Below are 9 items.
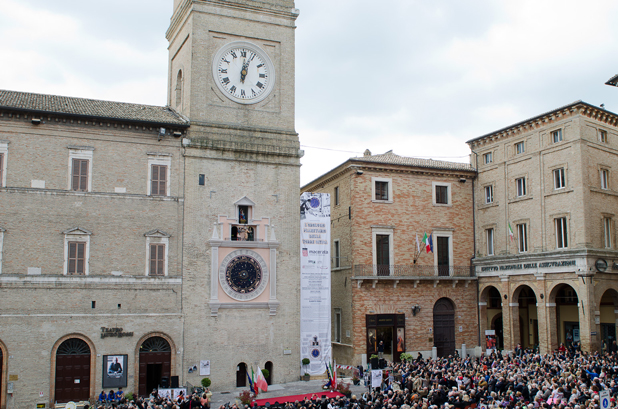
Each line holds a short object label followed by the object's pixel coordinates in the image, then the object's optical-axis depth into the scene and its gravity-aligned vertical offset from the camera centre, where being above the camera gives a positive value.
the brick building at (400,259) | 40.75 +1.98
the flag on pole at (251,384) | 30.17 -4.59
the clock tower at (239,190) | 33.12 +5.40
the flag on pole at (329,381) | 31.84 -4.56
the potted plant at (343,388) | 30.50 -4.87
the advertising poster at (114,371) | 30.52 -3.89
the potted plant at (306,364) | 34.50 -4.06
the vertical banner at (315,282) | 35.22 +0.41
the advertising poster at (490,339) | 41.00 -3.26
